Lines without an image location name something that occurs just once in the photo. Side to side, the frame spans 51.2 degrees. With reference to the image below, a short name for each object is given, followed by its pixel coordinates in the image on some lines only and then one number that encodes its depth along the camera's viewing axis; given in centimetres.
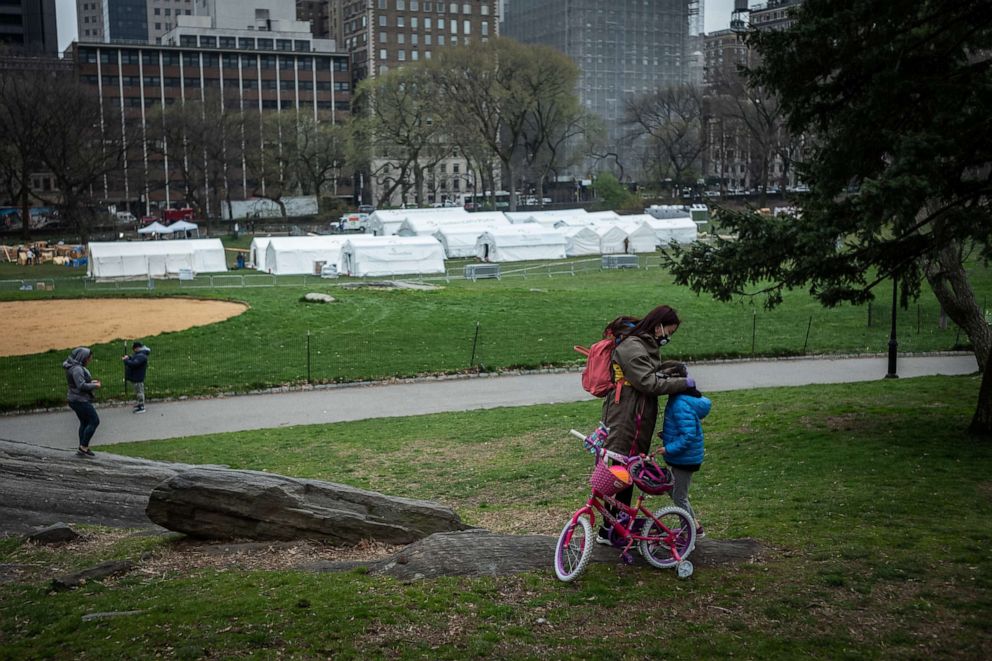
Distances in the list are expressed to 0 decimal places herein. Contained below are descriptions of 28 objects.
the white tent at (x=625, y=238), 6619
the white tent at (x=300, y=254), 5484
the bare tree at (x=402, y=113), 9419
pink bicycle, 838
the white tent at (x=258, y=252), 5772
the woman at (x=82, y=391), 1744
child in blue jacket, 856
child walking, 2258
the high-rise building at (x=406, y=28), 14488
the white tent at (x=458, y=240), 6322
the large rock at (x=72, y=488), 1266
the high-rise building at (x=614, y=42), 14425
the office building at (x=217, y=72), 12569
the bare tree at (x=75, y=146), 7606
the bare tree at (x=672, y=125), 10662
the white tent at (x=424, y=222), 6677
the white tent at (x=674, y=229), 6912
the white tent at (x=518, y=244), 6162
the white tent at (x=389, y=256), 5247
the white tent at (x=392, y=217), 7174
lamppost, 2444
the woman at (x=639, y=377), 848
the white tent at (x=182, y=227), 7350
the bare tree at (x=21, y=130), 7456
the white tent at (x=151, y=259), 5203
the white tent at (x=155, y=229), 7281
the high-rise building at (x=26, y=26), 15825
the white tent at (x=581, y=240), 6562
